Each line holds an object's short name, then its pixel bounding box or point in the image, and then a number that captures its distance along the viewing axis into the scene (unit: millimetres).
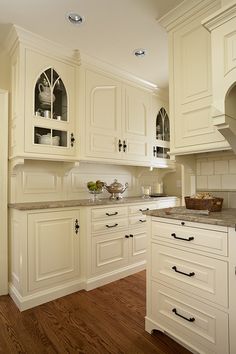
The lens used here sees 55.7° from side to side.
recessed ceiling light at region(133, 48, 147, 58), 2381
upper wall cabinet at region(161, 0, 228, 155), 1633
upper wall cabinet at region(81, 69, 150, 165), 2535
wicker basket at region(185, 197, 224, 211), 1593
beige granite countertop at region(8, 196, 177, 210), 2078
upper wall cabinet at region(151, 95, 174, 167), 3307
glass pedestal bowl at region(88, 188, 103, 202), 2676
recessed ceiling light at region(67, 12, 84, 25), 1866
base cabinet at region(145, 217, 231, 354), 1256
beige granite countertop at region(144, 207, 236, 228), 1275
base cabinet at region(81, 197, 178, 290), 2402
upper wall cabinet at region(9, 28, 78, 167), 2084
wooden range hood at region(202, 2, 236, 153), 1259
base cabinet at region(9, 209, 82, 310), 2031
